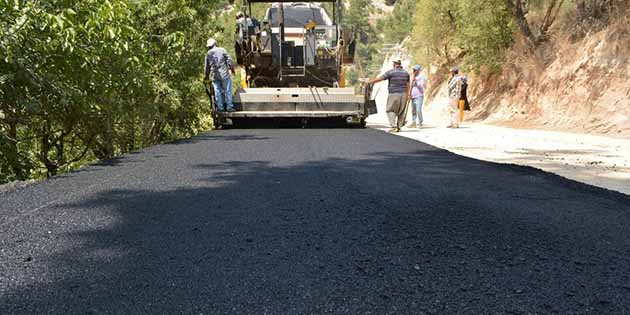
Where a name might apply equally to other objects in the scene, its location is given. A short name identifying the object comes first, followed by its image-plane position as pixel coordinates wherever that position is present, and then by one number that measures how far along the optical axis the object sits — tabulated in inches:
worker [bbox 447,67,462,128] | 515.5
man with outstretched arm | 454.9
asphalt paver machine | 426.0
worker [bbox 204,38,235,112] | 423.8
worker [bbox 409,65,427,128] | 522.0
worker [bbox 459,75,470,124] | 557.8
